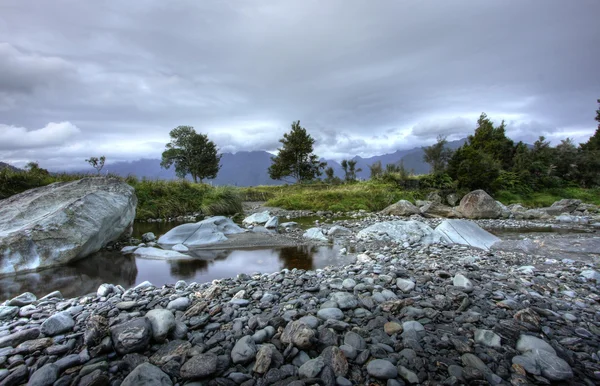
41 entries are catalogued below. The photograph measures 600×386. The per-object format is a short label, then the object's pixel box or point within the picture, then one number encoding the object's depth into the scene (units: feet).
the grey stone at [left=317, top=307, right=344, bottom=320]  9.02
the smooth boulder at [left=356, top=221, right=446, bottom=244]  25.99
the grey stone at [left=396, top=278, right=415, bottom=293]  11.32
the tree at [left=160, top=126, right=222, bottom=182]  126.11
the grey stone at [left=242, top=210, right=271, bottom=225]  42.65
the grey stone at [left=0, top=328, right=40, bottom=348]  7.77
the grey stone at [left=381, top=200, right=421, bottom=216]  51.62
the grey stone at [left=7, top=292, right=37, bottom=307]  12.05
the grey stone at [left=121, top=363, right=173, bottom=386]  5.91
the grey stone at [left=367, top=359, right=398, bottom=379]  6.25
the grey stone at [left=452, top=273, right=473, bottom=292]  11.15
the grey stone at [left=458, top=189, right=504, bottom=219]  49.62
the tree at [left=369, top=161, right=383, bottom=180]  88.15
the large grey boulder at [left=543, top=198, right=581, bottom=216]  54.44
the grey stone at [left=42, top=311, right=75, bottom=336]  8.45
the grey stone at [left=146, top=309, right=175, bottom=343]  7.92
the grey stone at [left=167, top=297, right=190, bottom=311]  10.46
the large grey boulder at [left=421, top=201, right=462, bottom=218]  51.03
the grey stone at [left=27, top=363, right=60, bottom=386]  6.05
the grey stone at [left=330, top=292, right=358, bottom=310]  9.80
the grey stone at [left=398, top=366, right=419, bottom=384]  6.15
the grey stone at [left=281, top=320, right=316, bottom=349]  7.29
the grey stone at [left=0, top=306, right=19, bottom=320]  10.74
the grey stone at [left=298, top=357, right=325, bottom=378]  6.34
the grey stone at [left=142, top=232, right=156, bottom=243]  29.20
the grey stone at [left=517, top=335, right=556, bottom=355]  7.20
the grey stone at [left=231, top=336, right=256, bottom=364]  6.95
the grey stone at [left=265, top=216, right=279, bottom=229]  38.50
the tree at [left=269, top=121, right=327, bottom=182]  107.65
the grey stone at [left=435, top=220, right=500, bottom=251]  24.75
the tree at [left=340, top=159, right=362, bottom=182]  100.89
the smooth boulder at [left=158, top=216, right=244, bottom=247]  27.66
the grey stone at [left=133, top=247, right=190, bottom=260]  22.52
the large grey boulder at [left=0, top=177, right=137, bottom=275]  18.47
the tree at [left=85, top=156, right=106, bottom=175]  63.22
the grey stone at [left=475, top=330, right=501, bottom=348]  7.45
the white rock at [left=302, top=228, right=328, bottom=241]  29.74
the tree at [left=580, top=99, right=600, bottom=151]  109.19
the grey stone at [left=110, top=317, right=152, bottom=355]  7.28
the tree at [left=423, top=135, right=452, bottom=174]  85.62
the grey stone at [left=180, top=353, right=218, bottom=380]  6.30
